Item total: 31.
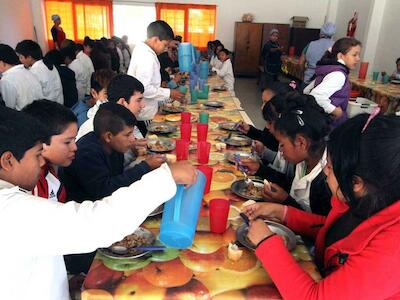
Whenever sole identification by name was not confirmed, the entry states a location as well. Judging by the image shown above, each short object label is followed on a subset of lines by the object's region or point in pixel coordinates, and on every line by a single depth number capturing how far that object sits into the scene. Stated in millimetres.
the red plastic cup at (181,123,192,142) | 2273
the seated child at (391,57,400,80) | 5274
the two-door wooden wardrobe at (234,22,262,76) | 10109
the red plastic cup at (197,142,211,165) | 1879
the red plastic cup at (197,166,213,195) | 1457
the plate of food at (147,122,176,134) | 2515
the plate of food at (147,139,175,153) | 2123
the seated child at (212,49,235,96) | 5422
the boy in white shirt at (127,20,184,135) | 3137
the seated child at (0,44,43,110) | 3412
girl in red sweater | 835
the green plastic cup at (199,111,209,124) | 2550
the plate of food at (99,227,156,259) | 1077
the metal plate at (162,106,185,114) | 3143
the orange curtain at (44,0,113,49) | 9867
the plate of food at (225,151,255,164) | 1995
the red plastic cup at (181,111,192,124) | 2512
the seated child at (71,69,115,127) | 2832
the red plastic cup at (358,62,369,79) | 5566
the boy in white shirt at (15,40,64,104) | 3838
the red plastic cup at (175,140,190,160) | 1900
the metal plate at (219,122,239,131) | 2613
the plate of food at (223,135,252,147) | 2272
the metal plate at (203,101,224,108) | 3391
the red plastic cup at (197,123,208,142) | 2186
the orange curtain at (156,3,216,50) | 10148
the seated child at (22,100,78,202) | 1483
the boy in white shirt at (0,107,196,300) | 778
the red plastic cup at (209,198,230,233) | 1212
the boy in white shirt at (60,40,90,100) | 4988
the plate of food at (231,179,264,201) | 1551
